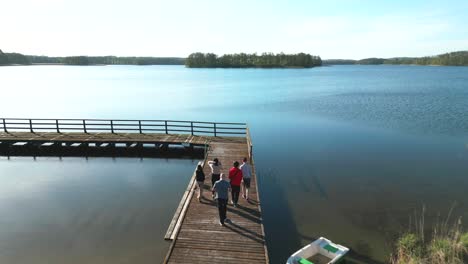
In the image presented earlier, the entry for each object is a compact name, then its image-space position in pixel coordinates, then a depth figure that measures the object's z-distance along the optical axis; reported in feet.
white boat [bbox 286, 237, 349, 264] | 30.76
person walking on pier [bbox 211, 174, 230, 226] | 32.50
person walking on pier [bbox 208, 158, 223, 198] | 38.40
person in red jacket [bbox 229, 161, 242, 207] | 35.47
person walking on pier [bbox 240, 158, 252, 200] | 38.68
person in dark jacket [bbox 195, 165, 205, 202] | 38.58
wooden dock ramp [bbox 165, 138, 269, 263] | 29.19
